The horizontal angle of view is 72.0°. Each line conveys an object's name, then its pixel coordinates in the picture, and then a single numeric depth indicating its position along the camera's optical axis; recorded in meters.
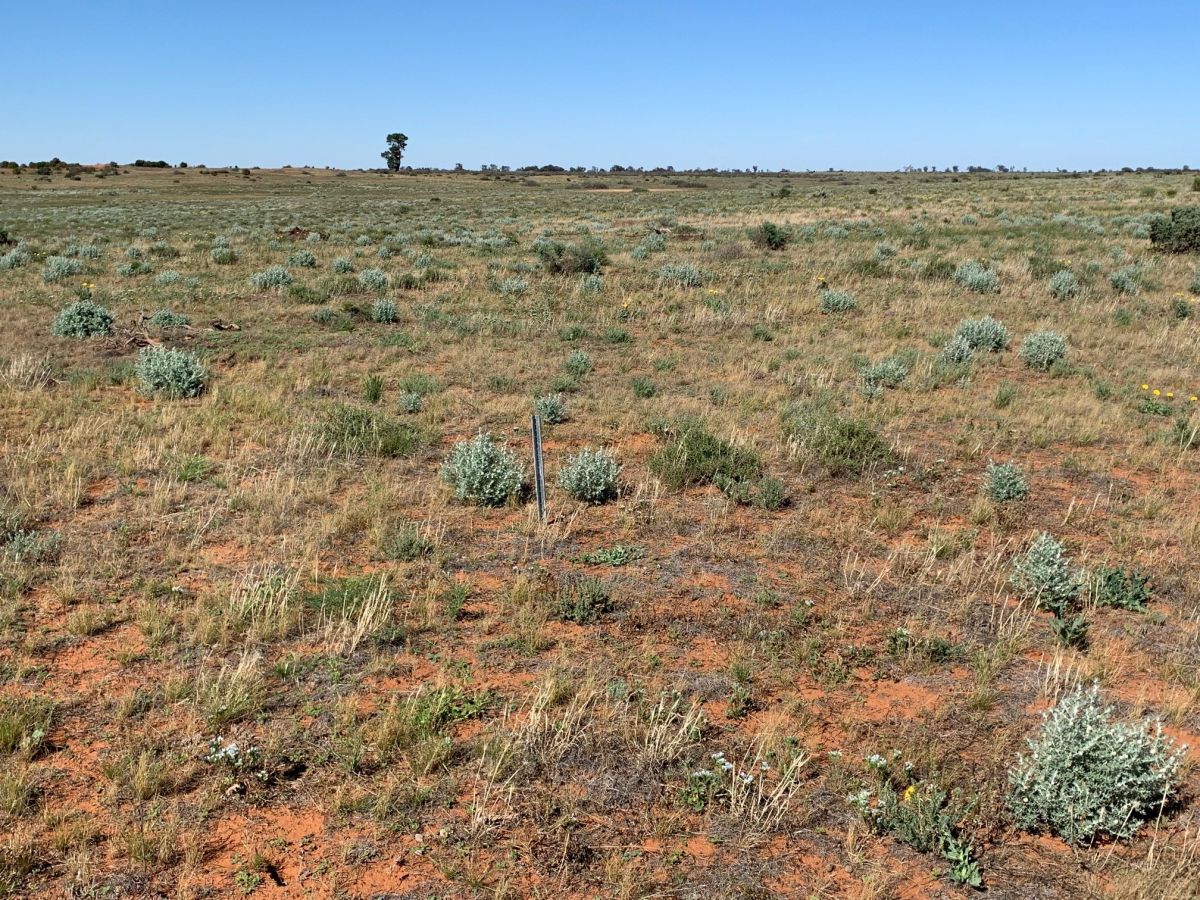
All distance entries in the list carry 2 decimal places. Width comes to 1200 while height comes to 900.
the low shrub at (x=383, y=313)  14.99
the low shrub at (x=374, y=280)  17.98
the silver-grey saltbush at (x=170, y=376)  10.38
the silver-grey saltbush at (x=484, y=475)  7.63
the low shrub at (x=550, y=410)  9.95
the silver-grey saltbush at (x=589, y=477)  7.73
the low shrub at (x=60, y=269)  18.31
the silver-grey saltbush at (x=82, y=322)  13.09
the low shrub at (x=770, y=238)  25.06
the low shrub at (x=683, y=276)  18.83
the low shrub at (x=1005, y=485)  7.82
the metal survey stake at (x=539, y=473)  6.95
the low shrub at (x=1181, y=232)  22.62
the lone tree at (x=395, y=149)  125.25
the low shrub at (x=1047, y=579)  6.00
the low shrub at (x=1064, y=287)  17.12
